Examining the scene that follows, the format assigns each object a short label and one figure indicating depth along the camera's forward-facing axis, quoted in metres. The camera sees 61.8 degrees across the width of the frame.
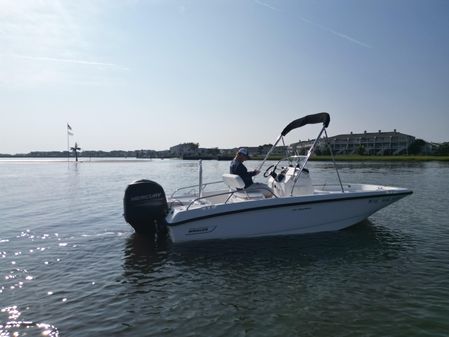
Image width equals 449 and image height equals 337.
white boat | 9.70
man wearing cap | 10.82
